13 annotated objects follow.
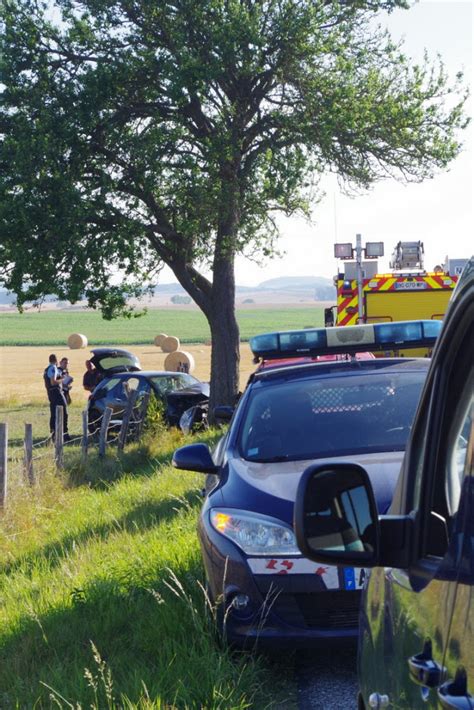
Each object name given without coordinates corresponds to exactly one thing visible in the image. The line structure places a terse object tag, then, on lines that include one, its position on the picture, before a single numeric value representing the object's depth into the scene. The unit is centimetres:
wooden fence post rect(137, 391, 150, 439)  1912
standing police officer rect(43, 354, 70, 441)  2491
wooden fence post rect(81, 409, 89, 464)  1705
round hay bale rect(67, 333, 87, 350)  7375
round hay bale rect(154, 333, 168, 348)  6332
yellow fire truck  1791
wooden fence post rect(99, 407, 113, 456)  1775
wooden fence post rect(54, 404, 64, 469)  1479
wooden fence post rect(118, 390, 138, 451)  1828
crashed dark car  2150
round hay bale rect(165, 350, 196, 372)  4384
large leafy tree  2022
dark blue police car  539
